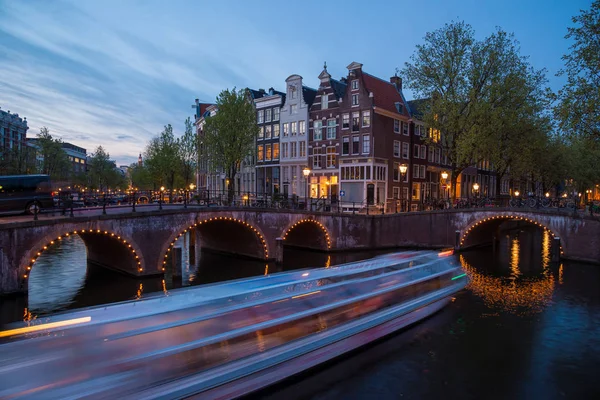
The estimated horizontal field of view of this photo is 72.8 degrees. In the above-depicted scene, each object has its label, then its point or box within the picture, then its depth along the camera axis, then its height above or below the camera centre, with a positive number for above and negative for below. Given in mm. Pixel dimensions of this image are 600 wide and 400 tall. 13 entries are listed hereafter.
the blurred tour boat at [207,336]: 7590 -3340
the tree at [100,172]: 82188 +4736
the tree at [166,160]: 56906 +4936
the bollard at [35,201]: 23270 -423
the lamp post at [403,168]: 34562 +2638
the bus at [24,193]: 22406 +24
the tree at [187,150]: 58656 +6661
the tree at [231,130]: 42750 +7143
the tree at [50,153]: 54781 +5584
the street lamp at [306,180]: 47153 +1316
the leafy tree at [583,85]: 25742 +7513
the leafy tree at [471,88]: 36250 +10298
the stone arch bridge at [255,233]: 19250 -2552
